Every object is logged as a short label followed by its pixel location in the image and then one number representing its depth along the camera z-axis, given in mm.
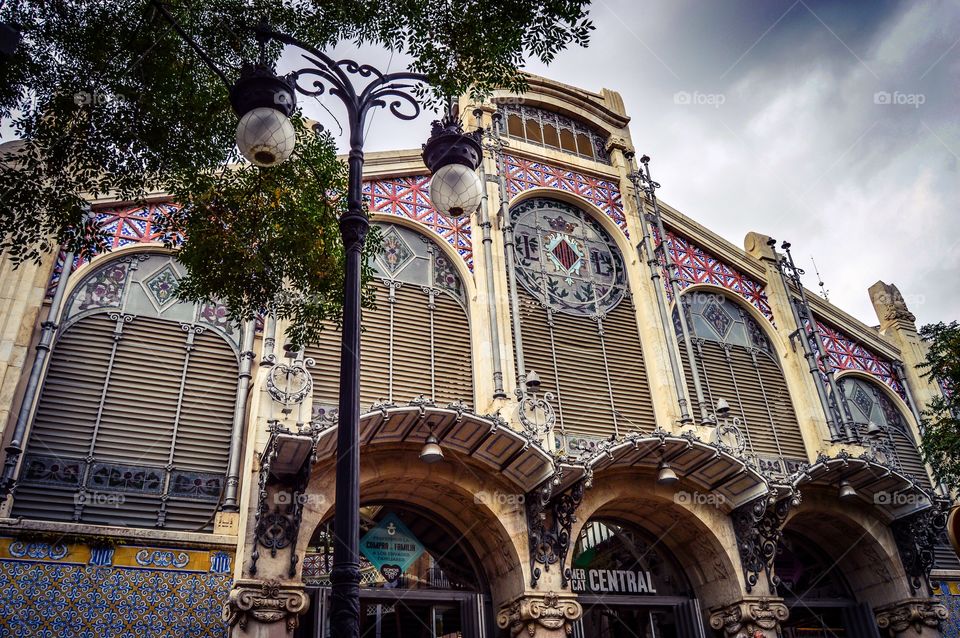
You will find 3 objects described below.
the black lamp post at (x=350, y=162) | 4871
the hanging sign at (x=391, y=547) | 11086
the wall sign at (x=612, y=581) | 12156
